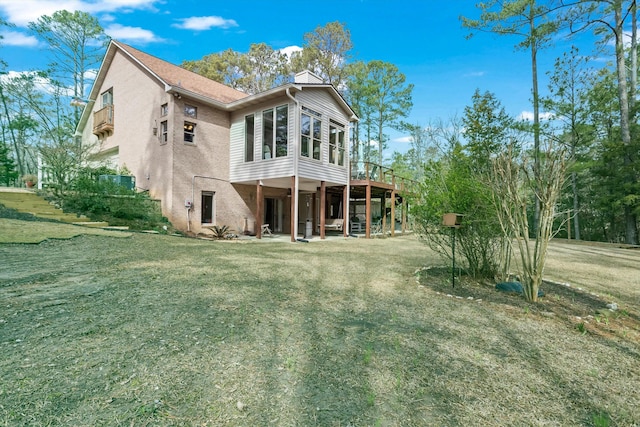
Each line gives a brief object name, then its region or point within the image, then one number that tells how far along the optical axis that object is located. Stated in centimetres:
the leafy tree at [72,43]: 2039
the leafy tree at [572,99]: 1842
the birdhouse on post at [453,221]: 441
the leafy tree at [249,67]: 2522
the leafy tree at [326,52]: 2381
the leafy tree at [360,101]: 2495
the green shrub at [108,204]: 995
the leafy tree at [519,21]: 1489
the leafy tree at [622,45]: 1327
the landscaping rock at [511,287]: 446
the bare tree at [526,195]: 389
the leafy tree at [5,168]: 1794
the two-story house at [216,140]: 1145
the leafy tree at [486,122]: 1809
